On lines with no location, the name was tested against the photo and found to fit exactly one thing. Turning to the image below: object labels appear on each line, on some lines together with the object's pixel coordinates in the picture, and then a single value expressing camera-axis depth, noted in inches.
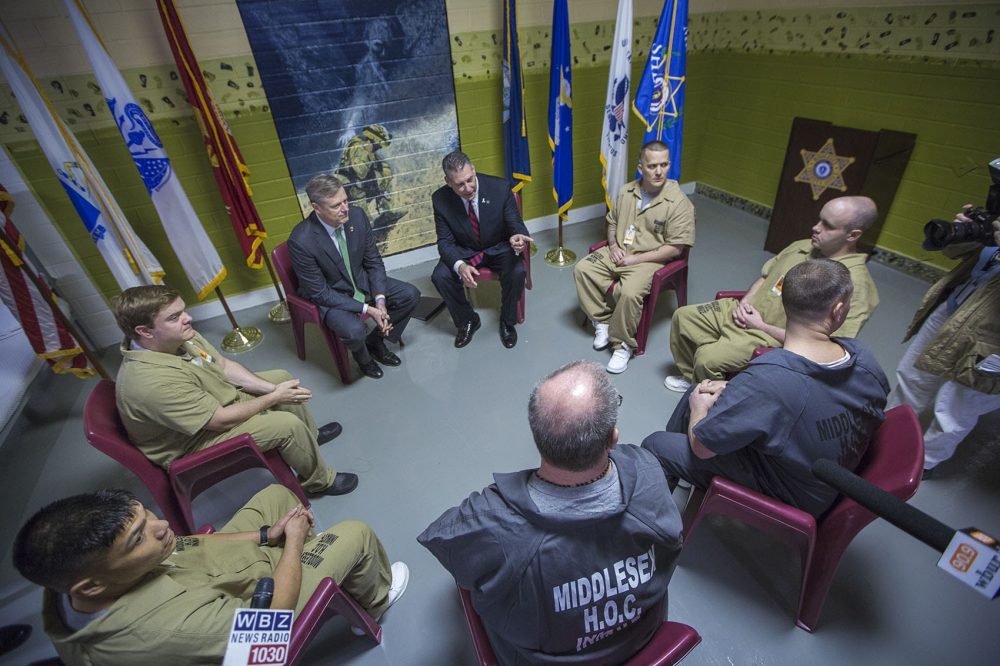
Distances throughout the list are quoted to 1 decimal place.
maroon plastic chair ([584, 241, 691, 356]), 115.3
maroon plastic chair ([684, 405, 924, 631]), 55.2
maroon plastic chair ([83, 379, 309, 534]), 66.8
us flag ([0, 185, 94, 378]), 95.8
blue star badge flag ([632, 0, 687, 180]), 136.9
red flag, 109.0
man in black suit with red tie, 126.6
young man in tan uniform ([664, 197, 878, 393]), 84.0
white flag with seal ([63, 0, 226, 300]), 103.8
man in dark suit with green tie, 107.4
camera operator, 70.7
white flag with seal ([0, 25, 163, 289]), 97.6
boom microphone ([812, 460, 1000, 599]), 24.4
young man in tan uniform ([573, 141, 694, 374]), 115.3
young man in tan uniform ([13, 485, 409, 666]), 39.8
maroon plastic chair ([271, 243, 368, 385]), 112.8
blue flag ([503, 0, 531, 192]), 136.3
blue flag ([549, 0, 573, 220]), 138.6
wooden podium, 136.3
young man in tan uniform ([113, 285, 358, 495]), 68.6
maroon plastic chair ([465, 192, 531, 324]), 130.3
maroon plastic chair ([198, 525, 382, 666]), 50.0
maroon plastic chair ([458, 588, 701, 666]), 43.5
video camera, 71.9
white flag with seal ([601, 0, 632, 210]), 140.8
